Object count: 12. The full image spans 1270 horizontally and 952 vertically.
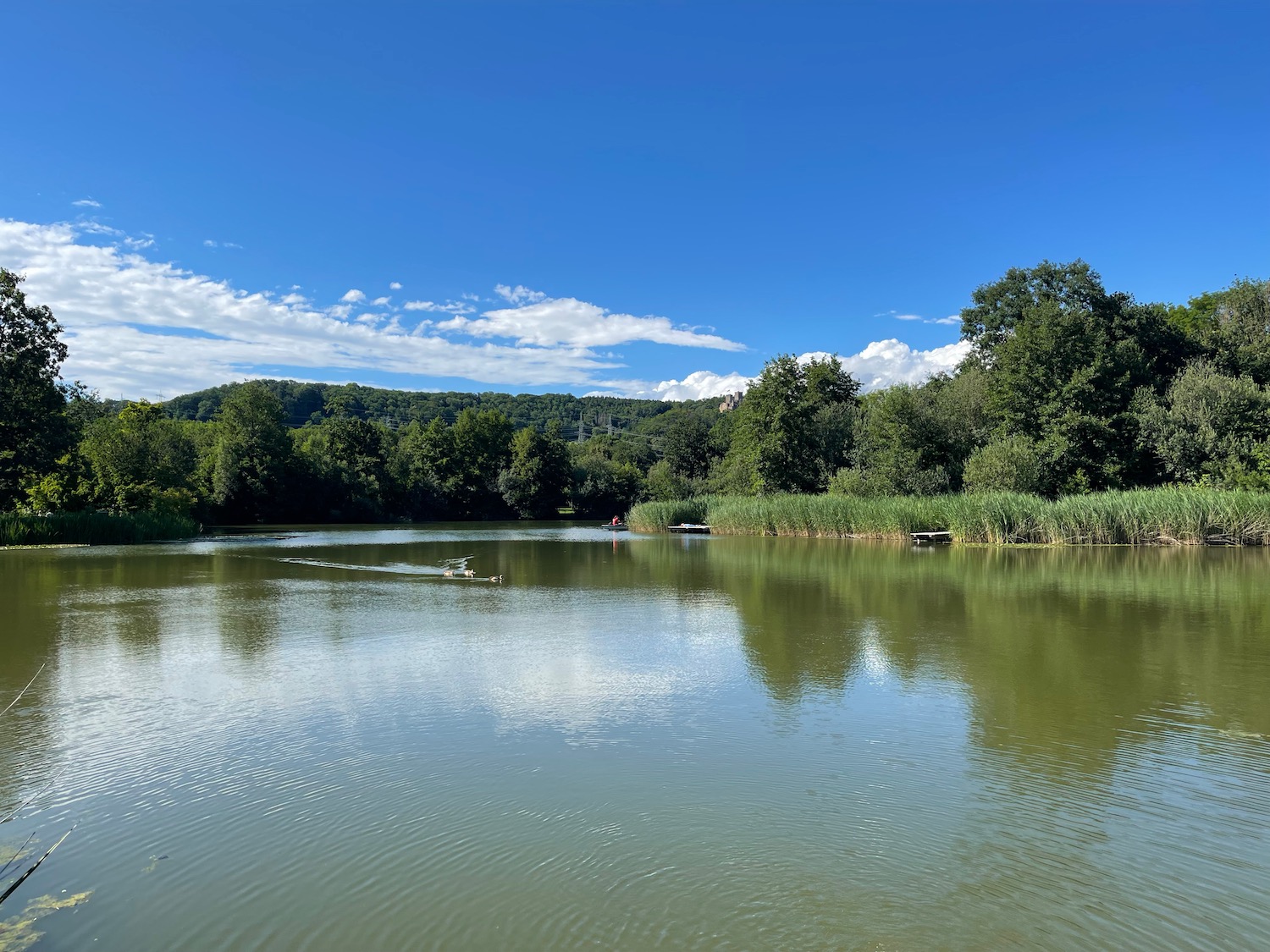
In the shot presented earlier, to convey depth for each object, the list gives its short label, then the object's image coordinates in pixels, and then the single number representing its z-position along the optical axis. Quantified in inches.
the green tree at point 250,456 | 2309.3
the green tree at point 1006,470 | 1318.9
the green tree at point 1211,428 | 1262.3
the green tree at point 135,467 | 1545.3
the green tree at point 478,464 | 3083.2
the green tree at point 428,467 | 2930.6
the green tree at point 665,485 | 2314.2
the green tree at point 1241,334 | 1509.6
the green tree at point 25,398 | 1293.1
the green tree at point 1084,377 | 1434.5
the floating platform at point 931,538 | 1220.5
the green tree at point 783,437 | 1872.5
